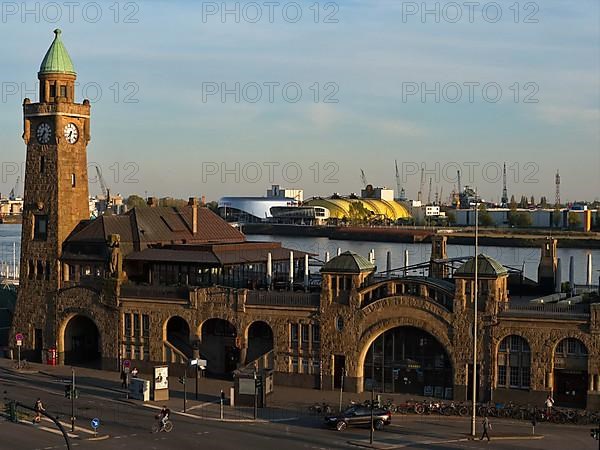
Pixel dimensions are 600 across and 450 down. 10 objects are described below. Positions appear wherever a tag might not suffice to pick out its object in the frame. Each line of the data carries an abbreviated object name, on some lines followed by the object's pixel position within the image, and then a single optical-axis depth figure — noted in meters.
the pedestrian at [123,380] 57.41
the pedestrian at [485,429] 43.31
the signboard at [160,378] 53.28
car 45.78
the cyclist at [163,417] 45.28
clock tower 67.81
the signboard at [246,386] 51.25
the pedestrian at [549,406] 47.56
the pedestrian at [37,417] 46.20
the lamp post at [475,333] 43.91
